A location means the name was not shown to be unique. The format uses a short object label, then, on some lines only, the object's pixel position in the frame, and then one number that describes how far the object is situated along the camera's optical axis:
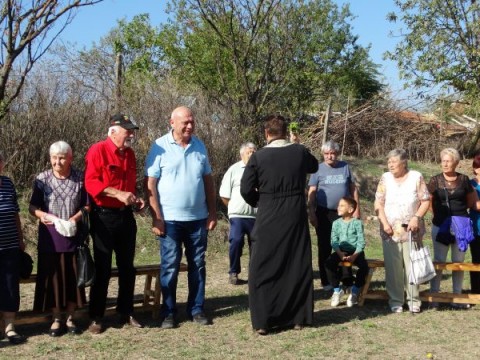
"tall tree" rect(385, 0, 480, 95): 16.64
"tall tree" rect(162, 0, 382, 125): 13.52
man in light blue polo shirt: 6.07
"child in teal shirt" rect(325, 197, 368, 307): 7.10
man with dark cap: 5.71
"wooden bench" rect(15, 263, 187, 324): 6.01
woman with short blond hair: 6.95
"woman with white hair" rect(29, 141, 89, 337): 5.71
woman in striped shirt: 5.55
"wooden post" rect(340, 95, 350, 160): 18.23
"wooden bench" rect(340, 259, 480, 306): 6.87
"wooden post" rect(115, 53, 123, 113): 12.05
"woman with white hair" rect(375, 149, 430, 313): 6.69
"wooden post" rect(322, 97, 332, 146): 15.72
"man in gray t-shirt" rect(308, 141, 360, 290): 7.70
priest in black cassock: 5.88
